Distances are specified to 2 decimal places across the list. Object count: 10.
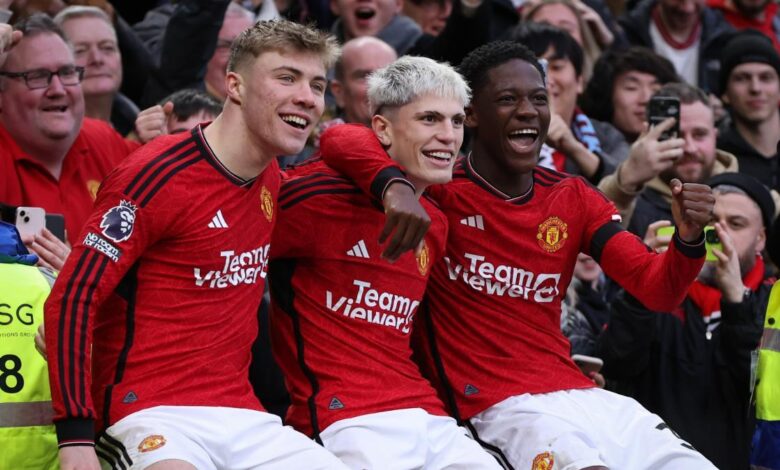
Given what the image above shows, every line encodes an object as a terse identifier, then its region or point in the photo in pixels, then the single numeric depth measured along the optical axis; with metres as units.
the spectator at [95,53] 15.88
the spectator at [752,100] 19.14
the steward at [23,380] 9.48
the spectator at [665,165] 14.70
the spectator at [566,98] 16.87
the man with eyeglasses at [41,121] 13.02
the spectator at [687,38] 22.14
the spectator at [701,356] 13.37
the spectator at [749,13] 23.00
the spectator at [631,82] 19.02
